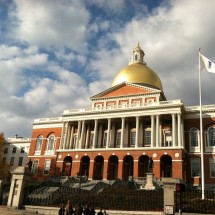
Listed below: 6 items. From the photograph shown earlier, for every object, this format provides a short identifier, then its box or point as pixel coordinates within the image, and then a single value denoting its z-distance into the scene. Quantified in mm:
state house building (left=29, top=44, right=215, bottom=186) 46656
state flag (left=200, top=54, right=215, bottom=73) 32688
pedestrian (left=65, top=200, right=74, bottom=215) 18638
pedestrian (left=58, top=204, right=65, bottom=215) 18848
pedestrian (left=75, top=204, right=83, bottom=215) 18453
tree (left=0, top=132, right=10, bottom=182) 60584
